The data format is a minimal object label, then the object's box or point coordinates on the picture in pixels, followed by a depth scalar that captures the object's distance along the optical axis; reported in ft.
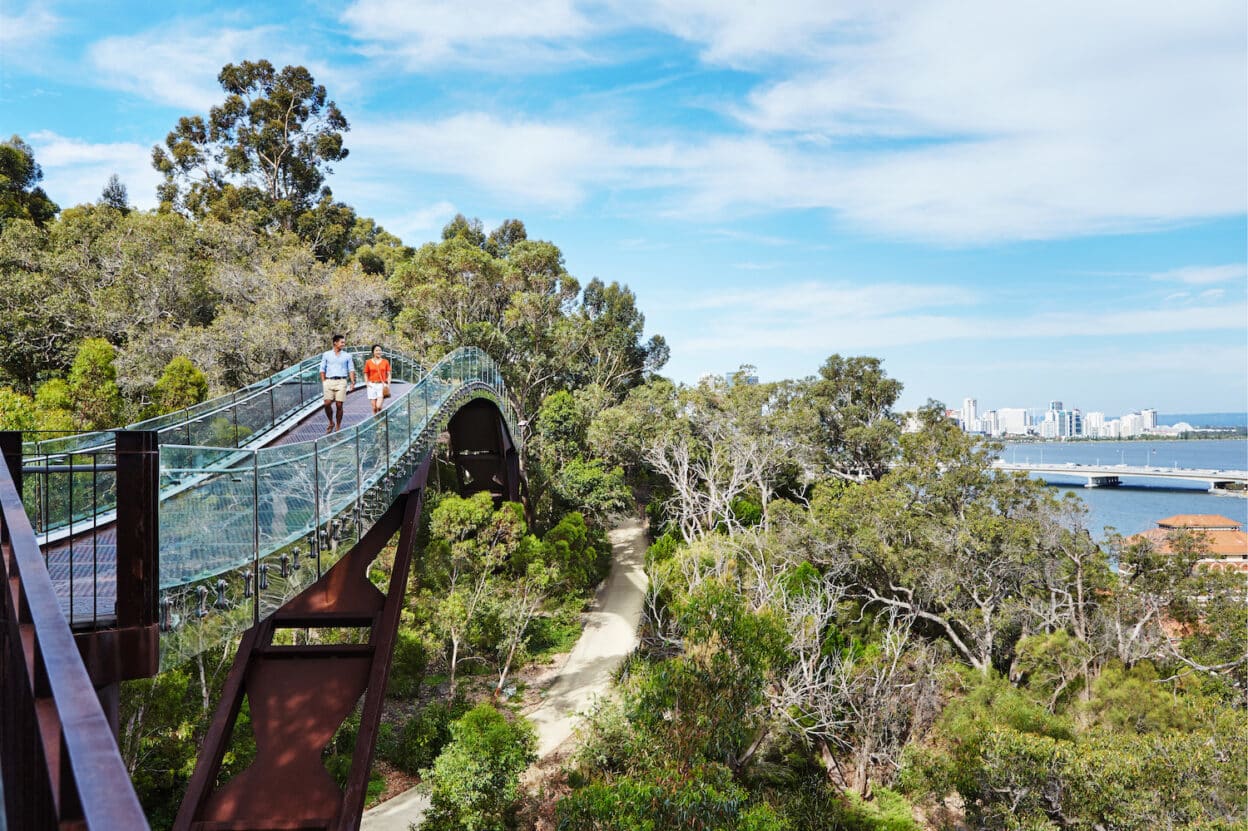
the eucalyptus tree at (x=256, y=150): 118.93
